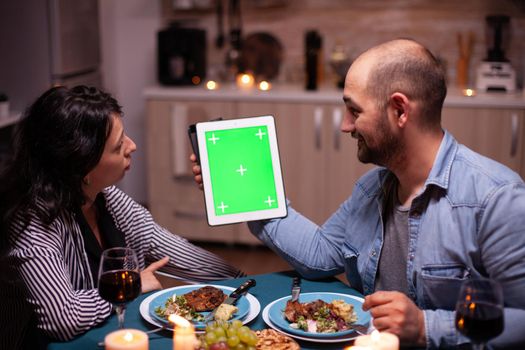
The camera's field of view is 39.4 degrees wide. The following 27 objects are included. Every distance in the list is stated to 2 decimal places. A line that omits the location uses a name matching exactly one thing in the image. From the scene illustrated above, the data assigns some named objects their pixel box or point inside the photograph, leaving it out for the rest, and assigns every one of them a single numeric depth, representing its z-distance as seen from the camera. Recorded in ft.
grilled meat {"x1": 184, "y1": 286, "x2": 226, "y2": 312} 5.54
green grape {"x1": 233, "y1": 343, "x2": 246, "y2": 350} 4.51
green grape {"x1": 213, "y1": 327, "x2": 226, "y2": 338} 4.56
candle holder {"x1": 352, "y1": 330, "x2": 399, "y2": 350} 4.35
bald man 5.14
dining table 5.13
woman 5.47
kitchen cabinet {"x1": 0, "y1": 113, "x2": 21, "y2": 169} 12.55
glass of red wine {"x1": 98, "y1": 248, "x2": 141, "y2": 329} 4.86
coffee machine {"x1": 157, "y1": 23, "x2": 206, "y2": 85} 14.52
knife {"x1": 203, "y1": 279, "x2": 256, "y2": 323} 5.42
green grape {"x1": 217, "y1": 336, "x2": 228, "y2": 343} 4.49
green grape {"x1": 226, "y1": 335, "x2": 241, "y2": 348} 4.50
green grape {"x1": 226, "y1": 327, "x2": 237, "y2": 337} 4.55
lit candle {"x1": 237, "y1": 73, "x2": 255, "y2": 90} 14.34
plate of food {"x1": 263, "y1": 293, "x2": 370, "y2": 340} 5.17
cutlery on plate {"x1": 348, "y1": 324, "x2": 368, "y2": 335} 5.18
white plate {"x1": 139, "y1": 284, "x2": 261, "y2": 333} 5.38
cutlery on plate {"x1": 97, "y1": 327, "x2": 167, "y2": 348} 5.06
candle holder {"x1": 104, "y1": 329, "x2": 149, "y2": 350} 4.28
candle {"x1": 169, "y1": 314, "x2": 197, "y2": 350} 4.47
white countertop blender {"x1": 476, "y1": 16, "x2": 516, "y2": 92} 13.30
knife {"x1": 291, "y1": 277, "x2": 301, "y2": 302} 5.74
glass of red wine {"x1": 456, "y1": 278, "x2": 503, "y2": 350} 4.30
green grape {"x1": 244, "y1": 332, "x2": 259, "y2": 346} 4.51
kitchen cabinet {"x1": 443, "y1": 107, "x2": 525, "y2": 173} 12.71
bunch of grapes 4.50
